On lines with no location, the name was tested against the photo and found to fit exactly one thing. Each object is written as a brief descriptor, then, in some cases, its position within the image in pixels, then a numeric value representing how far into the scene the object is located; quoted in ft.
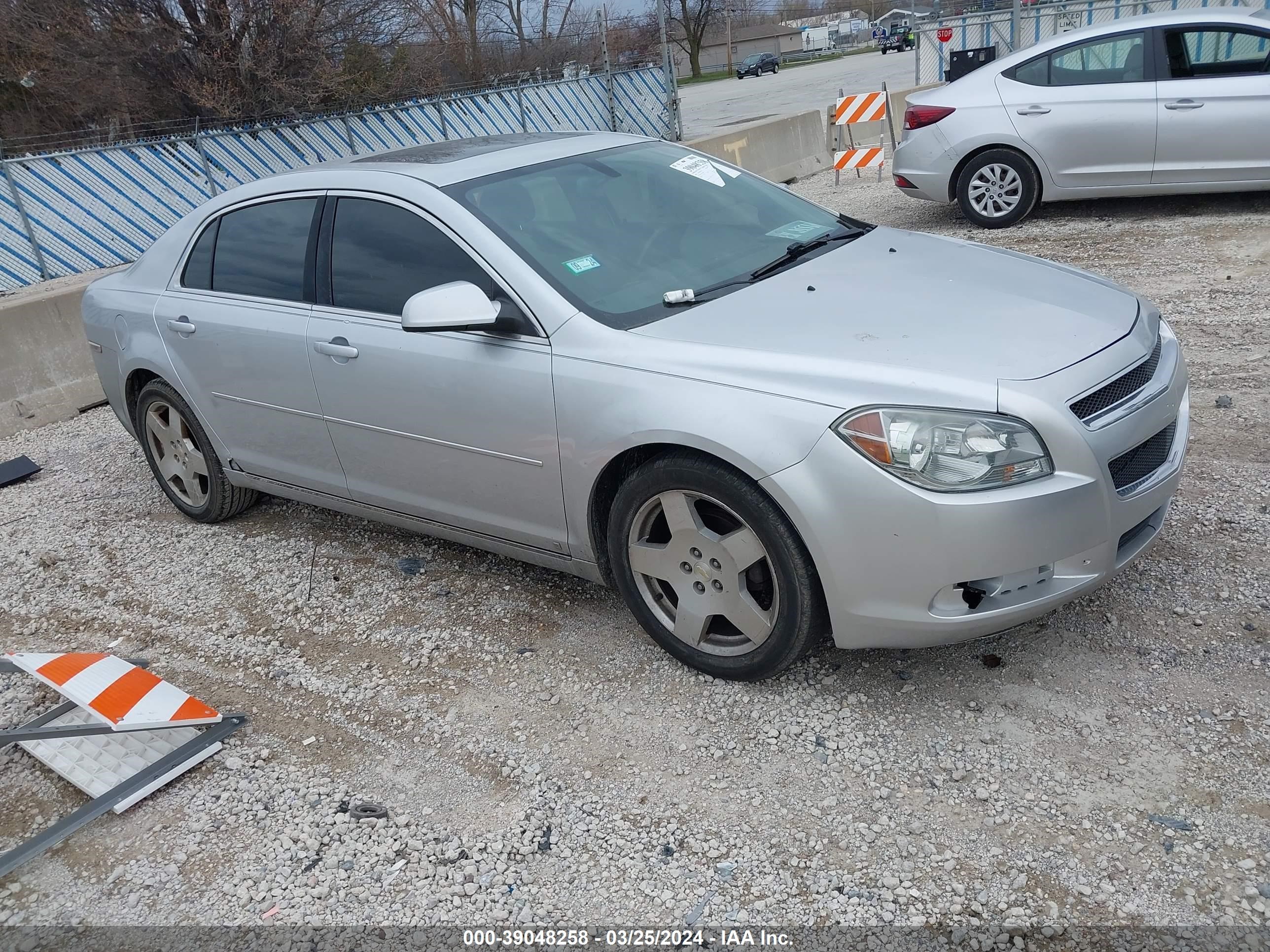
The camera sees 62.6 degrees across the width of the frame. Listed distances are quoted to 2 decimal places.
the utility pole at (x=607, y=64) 64.75
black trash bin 59.93
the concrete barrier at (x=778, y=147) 41.75
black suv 200.13
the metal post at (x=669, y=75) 64.90
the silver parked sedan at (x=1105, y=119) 26.94
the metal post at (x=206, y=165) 49.42
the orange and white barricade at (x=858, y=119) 40.65
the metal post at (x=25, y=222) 41.91
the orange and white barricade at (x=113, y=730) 10.98
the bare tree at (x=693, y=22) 218.59
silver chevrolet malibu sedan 9.51
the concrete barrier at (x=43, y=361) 23.43
